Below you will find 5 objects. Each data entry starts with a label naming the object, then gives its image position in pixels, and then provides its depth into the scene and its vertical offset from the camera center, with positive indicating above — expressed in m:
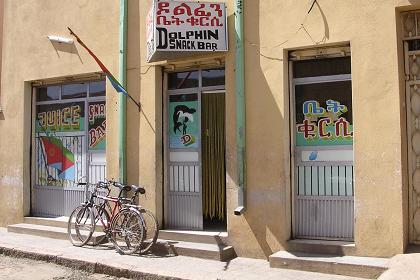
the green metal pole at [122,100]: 8.54 +1.04
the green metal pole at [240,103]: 7.40 +0.84
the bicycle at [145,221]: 7.57 -0.94
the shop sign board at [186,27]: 7.38 +1.98
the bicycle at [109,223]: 7.76 -1.01
